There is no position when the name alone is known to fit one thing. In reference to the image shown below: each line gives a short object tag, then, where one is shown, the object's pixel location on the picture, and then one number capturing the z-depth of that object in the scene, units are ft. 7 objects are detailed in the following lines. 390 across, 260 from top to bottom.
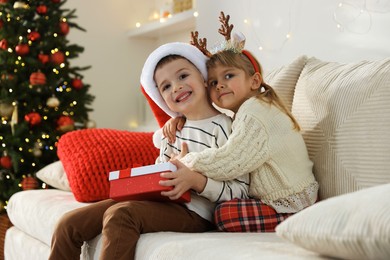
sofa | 3.28
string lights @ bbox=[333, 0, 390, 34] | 7.68
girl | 5.55
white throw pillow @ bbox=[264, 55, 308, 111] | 6.70
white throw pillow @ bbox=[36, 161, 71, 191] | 9.03
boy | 5.28
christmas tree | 11.63
